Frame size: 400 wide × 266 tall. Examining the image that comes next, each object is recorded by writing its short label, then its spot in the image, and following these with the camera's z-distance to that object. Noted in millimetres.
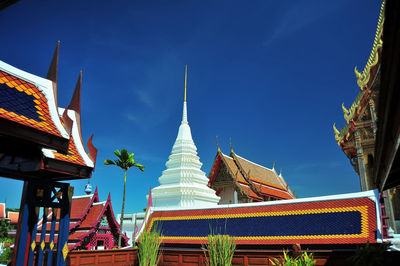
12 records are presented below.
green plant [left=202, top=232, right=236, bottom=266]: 7312
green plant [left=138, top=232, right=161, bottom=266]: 8214
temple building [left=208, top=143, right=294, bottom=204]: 19094
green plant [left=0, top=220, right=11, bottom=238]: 32403
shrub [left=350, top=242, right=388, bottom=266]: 6410
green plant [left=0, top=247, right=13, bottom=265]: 15000
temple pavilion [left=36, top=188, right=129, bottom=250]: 16547
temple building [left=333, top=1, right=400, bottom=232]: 15578
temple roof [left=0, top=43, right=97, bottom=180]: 3986
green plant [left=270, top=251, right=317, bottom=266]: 5908
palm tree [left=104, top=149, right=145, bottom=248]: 22984
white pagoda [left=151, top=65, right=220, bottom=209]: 15062
